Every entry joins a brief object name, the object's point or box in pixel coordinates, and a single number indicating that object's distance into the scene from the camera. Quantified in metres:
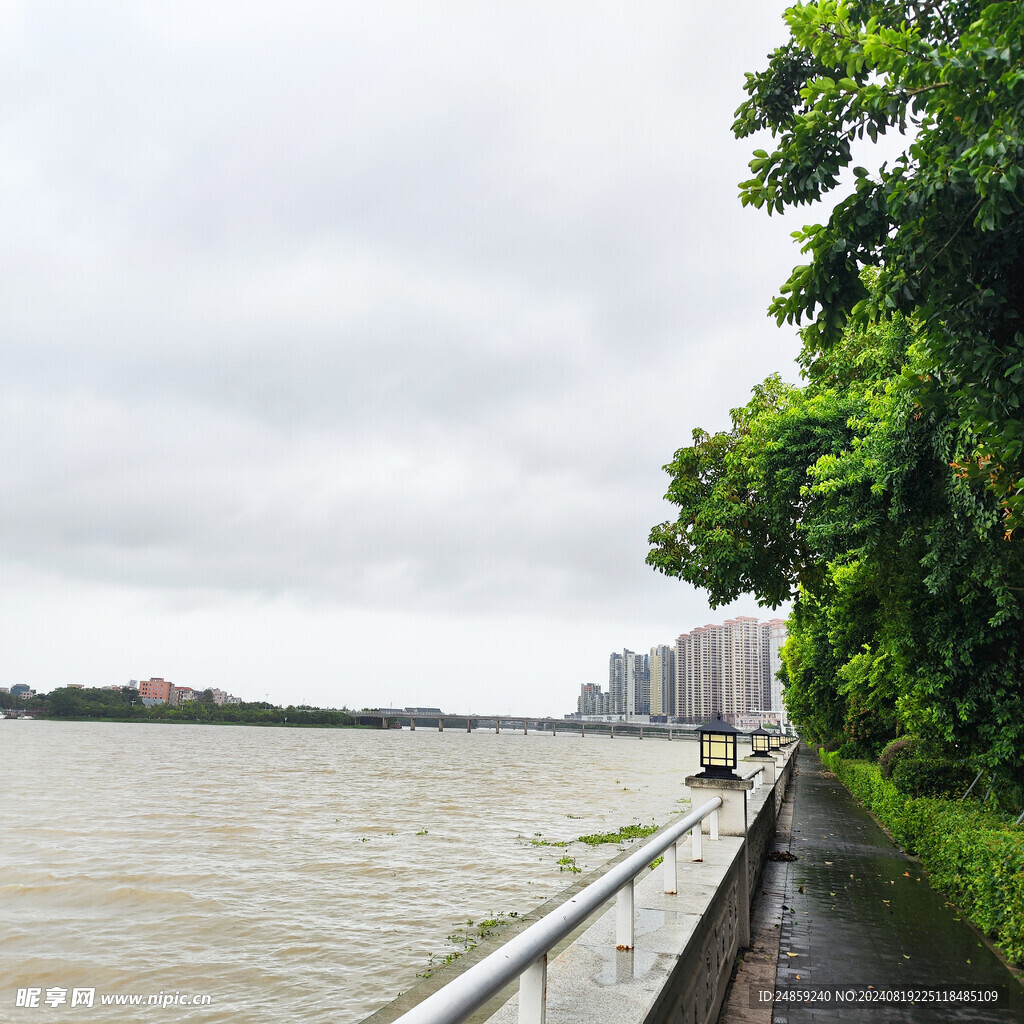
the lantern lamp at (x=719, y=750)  8.90
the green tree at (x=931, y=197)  4.05
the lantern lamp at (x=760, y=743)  19.76
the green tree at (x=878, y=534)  8.19
